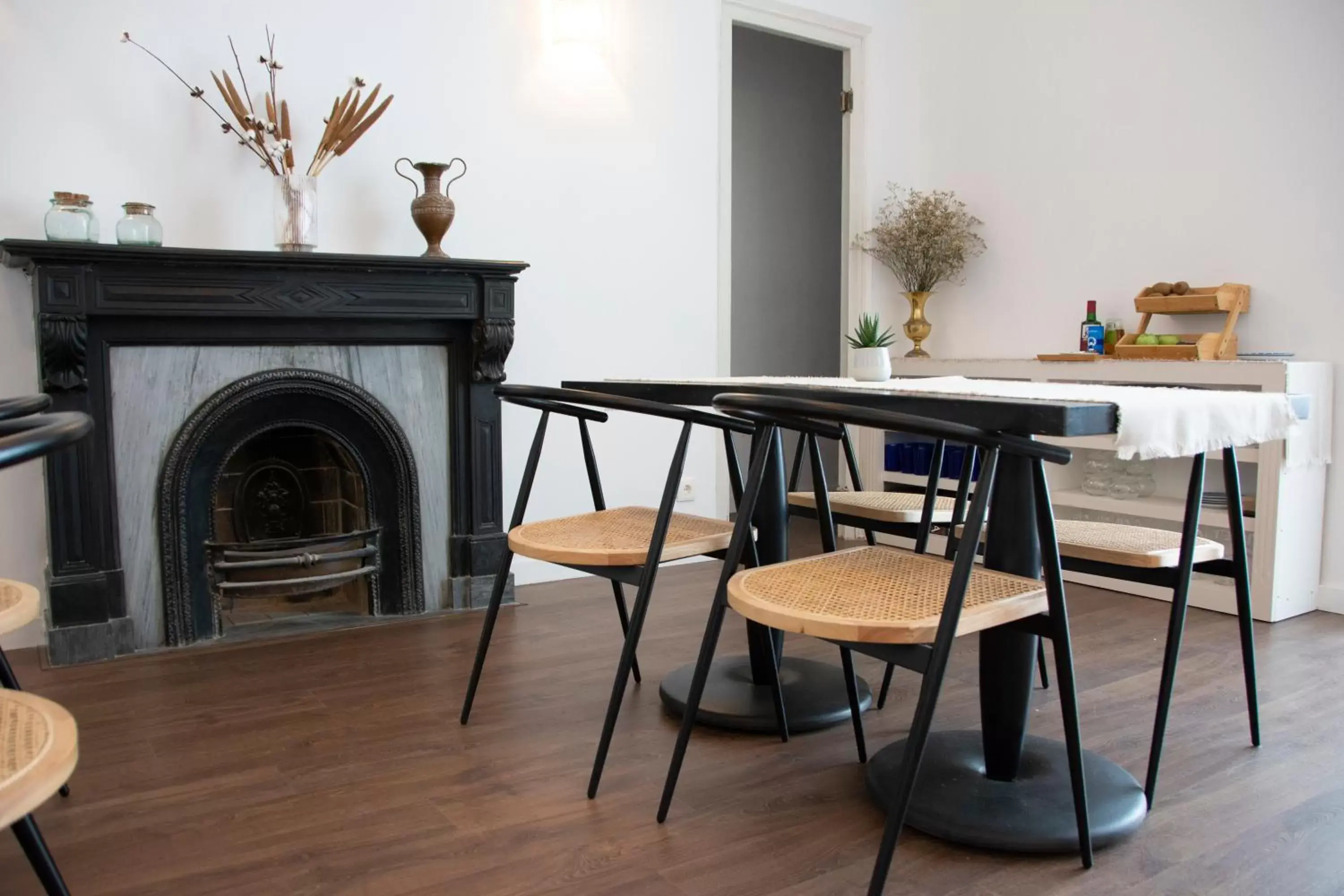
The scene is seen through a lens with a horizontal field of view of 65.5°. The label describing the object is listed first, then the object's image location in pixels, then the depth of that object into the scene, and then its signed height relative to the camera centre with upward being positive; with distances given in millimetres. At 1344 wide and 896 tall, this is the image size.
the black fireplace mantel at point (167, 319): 2691 +51
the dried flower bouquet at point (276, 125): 3027 +626
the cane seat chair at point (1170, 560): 1866 -421
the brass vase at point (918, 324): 4543 +47
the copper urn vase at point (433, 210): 3227 +391
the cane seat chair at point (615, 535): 1929 -408
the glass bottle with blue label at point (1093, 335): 3842 +0
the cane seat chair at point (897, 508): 2363 -404
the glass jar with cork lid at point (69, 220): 2723 +307
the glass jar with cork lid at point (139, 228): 2816 +297
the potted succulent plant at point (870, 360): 2426 -57
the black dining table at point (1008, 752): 1600 -796
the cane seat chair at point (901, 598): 1439 -395
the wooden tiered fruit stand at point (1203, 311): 3439 +78
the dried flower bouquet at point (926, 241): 4410 +406
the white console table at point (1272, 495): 3172 -499
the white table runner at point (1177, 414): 1587 -131
